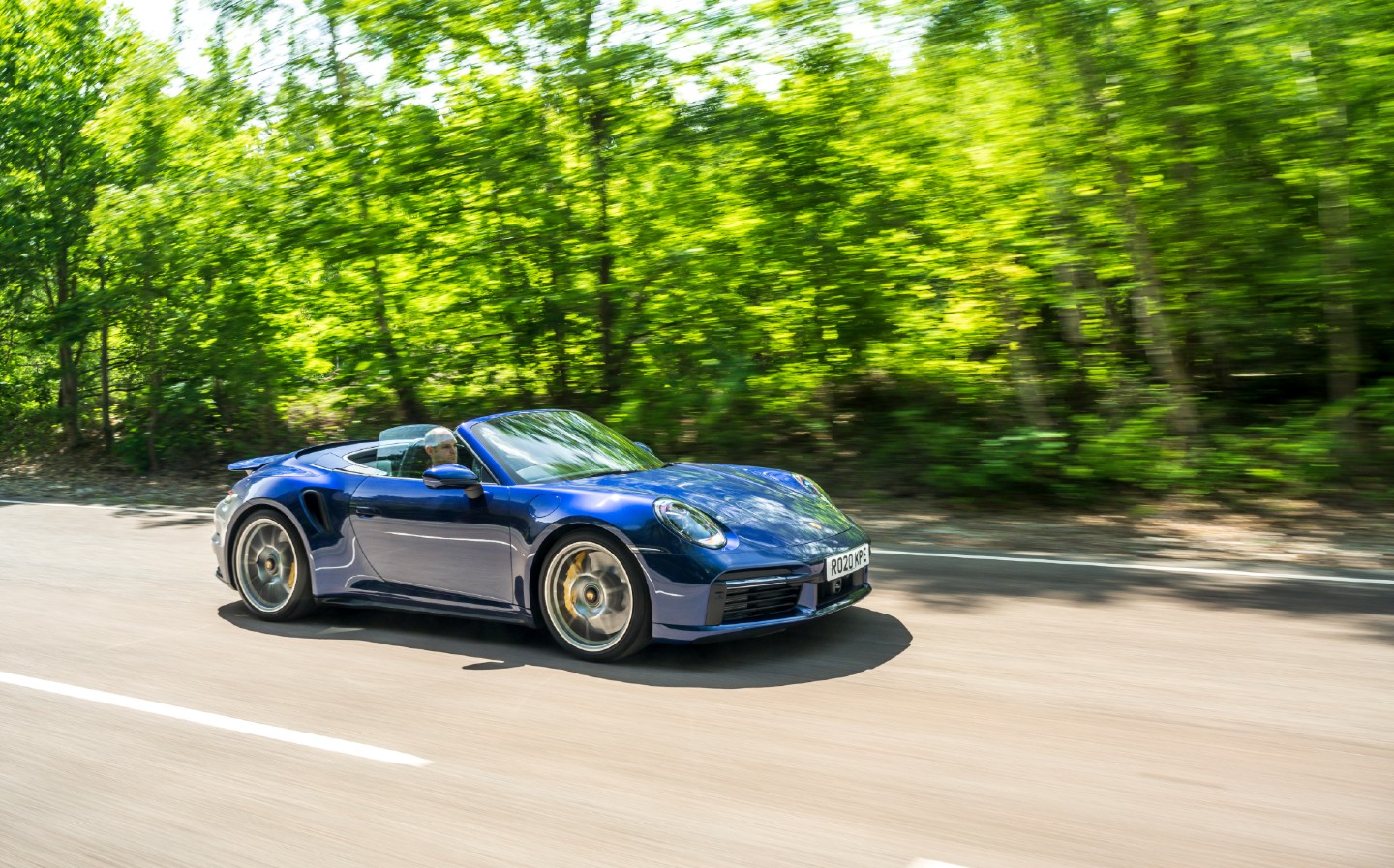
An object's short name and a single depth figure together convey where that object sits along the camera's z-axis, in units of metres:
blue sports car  5.18
